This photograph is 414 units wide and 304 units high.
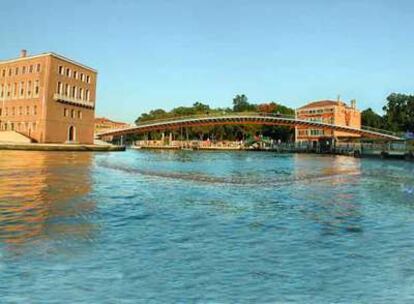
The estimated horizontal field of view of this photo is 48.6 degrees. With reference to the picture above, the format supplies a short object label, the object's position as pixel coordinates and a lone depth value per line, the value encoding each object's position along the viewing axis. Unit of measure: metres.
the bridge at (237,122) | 93.75
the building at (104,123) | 159.75
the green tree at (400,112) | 101.19
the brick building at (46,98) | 63.97
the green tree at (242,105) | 140.50
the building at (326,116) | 112.50
